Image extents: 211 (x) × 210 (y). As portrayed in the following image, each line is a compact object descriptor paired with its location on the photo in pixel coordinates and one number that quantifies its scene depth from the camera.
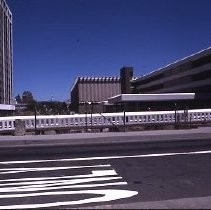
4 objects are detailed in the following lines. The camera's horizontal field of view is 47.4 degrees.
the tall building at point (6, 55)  66.48
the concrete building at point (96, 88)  84.39
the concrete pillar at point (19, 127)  11.69
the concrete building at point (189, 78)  43.72
